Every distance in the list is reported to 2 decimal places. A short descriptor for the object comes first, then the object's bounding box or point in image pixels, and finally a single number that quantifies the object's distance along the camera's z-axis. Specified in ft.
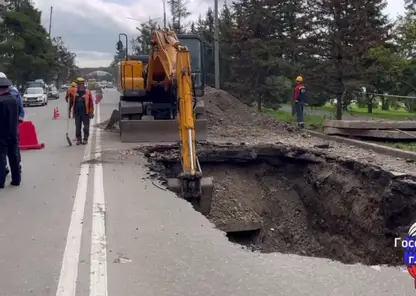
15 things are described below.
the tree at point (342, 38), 68.85
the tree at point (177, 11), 176.00
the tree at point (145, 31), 160.71
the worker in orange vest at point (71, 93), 54.49
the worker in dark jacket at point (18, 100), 35.88
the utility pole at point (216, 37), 98.45
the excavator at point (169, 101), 32.73
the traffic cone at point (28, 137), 50.46
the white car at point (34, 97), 147.74
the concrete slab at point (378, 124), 48.29
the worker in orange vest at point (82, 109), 53.11
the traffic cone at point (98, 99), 141.32
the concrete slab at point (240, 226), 37.86
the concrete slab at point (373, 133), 47.44
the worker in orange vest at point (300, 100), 63.31
